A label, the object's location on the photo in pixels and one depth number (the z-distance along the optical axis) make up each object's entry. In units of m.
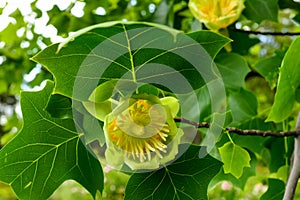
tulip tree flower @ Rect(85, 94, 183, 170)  0.42
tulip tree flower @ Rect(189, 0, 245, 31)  0.66
